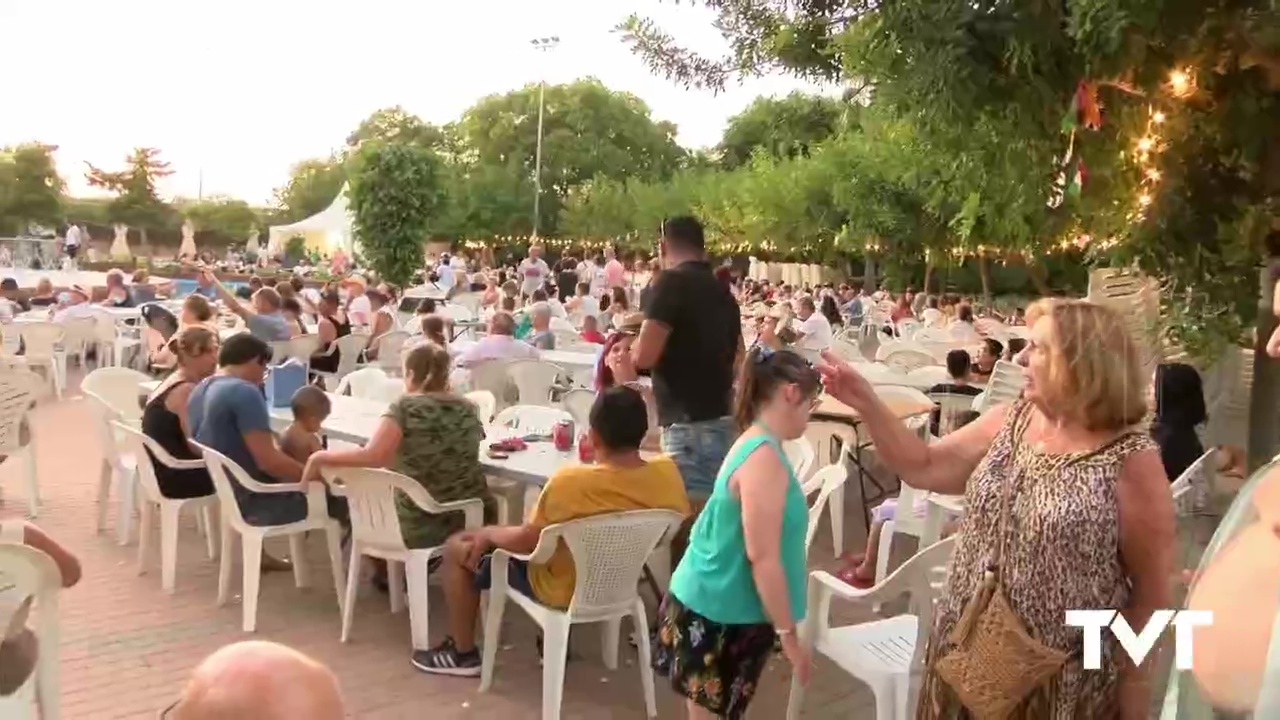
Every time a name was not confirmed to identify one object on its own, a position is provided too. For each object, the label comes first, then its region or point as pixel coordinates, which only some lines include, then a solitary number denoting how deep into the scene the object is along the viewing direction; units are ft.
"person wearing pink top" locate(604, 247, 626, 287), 60.23
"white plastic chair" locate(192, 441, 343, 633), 15.72
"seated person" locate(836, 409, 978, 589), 17.02
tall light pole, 110.63
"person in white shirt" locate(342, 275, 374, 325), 38.78
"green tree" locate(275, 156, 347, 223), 228.02
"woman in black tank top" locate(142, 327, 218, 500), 17.31
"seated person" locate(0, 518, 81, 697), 9.37
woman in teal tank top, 9.73
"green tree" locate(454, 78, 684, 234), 155.74
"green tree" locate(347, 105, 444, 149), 177.78
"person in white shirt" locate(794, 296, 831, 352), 36.52
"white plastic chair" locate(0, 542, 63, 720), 9.59
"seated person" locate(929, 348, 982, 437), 24.62
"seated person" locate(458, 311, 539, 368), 26.96
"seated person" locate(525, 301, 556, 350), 31.63
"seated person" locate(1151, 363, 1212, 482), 20.34
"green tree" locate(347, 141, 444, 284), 61.41
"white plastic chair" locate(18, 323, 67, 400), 33.37
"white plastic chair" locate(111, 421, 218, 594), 16.99
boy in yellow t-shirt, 12.53
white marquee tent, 108.47
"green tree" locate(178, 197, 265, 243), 161.89
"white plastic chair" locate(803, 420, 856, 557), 20.74
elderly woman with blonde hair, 7.00
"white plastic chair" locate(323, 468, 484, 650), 14.64
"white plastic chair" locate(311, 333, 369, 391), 31.35
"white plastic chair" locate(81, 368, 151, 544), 19.34
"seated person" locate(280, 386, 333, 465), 17.39
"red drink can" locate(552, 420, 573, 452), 16.99
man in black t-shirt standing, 14.46
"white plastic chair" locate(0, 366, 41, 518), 20.43
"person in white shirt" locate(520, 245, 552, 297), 57.36
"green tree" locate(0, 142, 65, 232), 128.26
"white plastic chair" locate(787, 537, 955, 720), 10.72
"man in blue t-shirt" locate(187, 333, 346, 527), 16.16
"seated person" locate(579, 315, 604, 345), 33.81
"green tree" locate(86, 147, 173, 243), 153.89
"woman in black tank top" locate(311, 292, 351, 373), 30.78
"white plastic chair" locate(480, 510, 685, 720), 12.50
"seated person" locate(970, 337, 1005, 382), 28.76
